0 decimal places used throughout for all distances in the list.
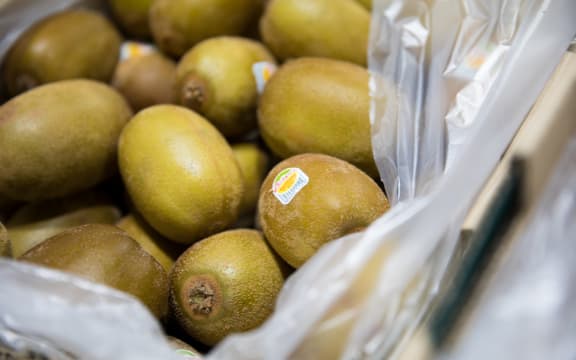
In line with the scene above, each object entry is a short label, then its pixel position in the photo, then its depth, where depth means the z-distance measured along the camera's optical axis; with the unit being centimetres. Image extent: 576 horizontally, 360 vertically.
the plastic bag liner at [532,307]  40
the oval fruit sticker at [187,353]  60
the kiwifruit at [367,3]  90
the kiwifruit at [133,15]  97
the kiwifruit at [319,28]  83
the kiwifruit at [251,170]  82
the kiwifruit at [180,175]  69
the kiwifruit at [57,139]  72
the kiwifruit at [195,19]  88
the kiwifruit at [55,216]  76
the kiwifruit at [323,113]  72
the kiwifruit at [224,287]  63
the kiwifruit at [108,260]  59
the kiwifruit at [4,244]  65
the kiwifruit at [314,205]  61
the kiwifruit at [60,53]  86
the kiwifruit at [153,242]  75
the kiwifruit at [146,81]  91
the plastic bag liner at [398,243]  48
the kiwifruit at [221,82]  81
